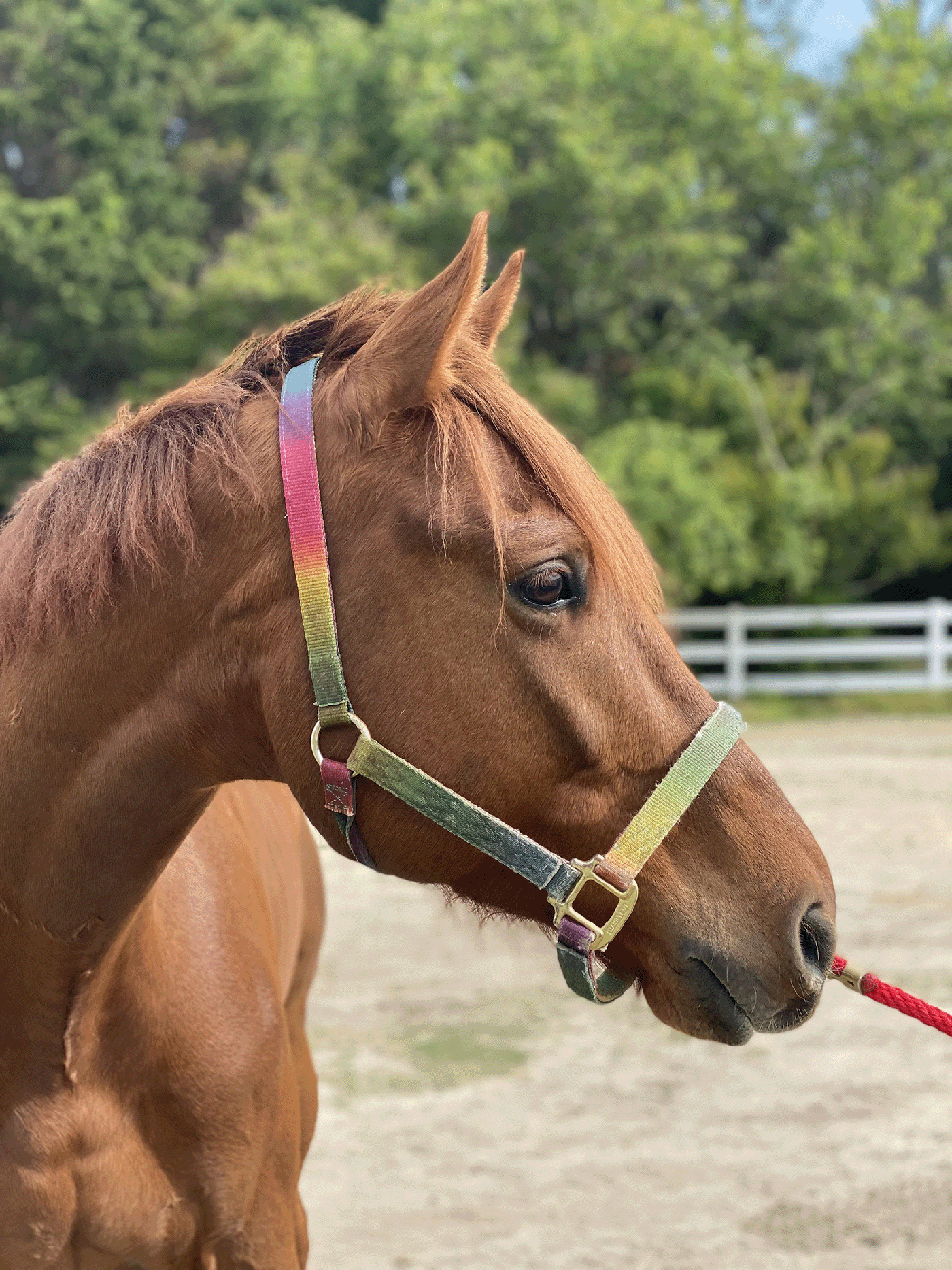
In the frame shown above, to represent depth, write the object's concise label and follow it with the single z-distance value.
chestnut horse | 1.37
